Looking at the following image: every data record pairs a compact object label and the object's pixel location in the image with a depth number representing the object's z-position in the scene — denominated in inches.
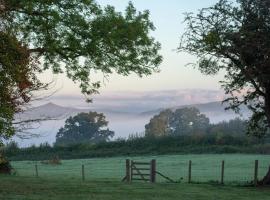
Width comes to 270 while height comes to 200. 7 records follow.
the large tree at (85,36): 1175.6
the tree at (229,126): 5634.8
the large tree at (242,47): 1438.2
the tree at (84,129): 6825.8
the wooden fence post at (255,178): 1456.7
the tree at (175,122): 6530.5
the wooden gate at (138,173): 1512.9
